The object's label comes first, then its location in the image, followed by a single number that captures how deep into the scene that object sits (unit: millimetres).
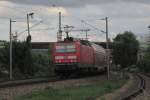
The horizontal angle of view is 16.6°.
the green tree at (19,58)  67125
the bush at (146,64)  93338
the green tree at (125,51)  141625
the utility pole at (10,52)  59225
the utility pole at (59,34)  77562
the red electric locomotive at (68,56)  49562
